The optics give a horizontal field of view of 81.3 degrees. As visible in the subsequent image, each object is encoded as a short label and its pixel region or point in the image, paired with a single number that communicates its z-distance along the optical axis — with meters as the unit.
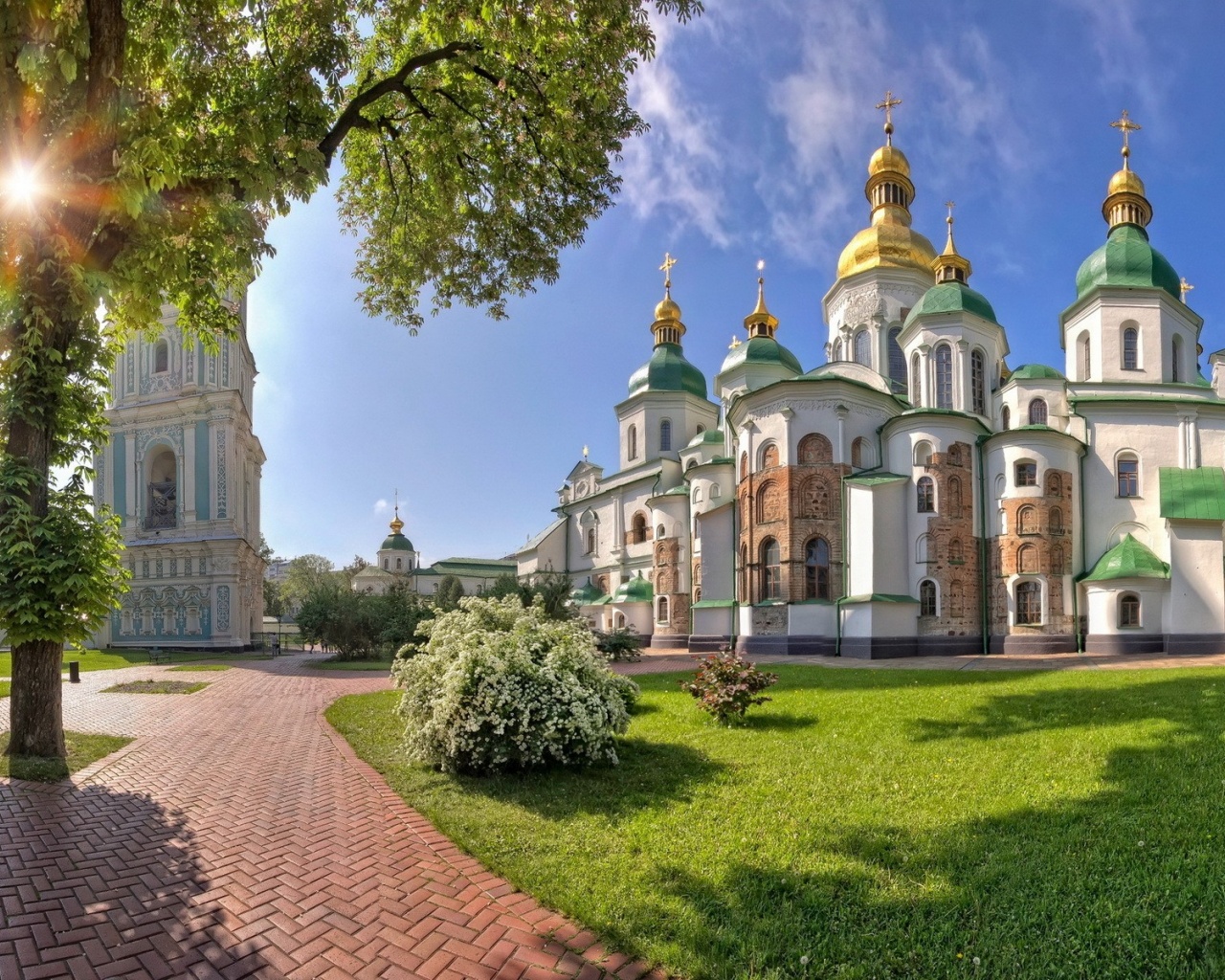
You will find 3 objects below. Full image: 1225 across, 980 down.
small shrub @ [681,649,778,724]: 10.15
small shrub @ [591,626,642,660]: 21.92
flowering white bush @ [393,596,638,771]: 7.56
